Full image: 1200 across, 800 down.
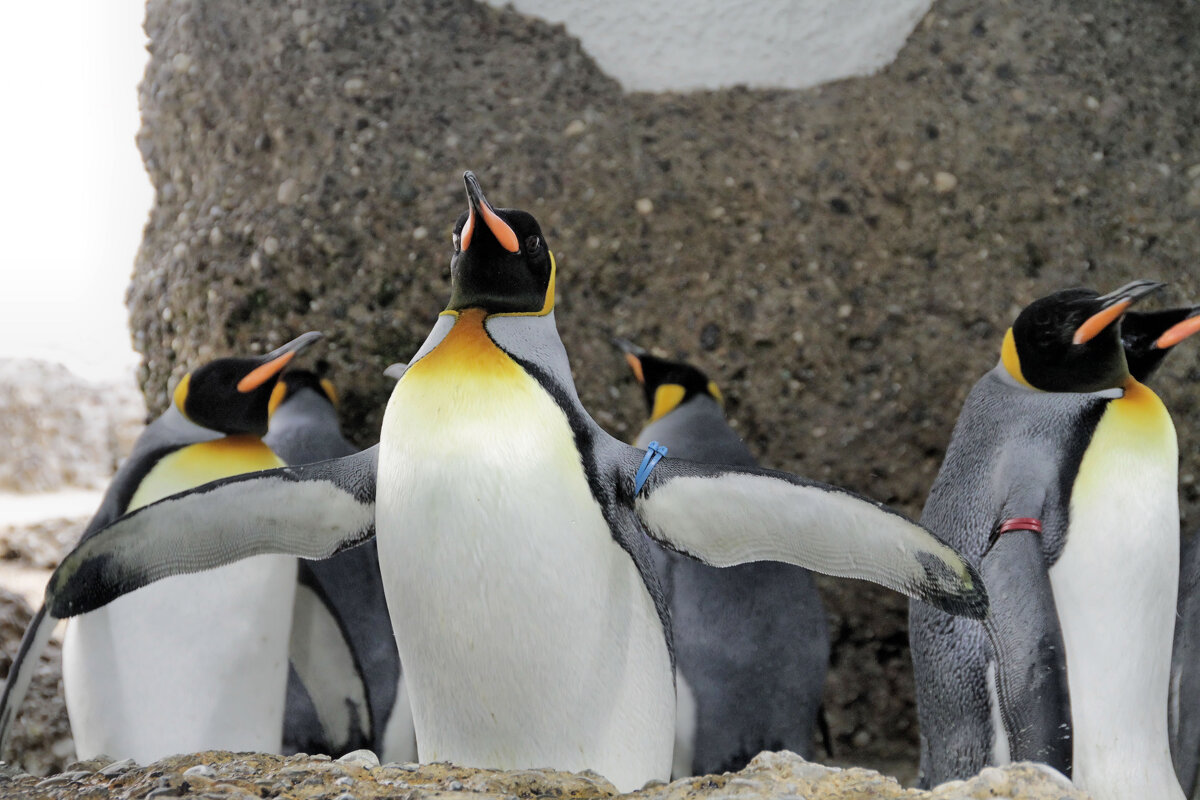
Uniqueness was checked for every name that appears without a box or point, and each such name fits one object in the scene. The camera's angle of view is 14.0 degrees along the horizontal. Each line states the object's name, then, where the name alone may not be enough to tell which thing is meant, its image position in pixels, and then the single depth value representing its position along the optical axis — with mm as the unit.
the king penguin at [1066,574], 4685
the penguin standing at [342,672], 4882
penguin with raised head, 4411
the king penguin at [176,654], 4671
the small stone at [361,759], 4310
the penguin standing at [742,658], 4818
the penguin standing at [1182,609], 4828
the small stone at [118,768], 4260
